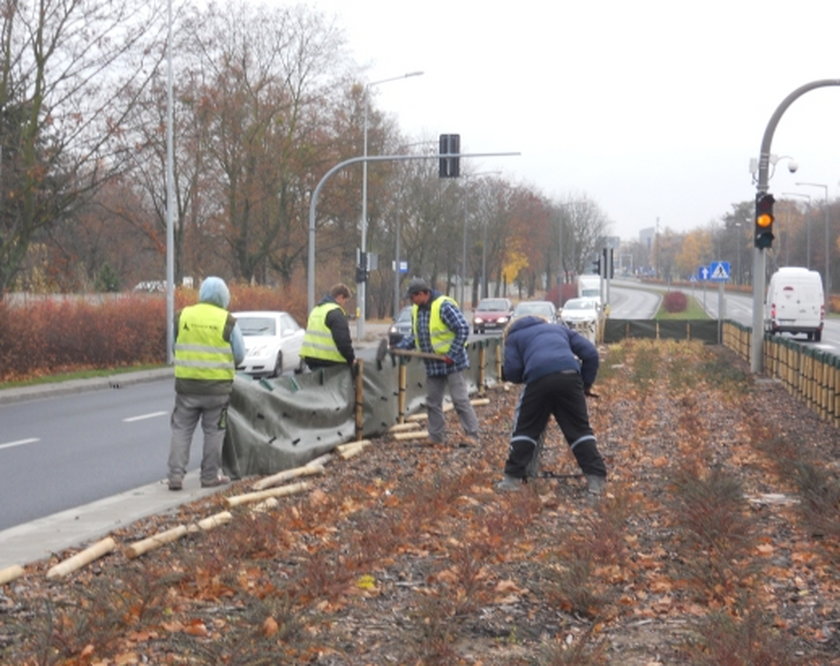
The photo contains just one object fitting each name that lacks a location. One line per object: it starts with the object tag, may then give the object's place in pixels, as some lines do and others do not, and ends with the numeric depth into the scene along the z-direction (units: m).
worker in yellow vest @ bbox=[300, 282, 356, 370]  15.08
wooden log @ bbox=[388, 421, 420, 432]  16.72
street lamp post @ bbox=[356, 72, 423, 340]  51.25
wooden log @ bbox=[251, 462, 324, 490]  11.73
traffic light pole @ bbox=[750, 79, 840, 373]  24.96
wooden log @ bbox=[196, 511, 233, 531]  9.29
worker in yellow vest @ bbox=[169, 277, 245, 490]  11.77
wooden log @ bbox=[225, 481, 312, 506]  10.48
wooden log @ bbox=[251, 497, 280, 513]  10.24
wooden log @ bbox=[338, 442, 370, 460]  14.11
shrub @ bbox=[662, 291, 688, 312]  97.81
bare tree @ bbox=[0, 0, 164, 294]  28.47
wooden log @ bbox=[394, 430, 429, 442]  16.00
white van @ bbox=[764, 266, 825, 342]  53.00
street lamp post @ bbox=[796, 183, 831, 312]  84.88
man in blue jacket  11.14
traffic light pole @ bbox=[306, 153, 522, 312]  35.97
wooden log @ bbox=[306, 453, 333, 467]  13.45
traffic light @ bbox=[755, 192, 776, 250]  25.20
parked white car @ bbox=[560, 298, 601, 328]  56.55
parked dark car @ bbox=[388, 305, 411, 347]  41.64
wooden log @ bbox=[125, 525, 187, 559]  8.36
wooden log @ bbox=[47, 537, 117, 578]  7.92
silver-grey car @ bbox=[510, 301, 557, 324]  41.62
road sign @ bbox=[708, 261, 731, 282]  45.84
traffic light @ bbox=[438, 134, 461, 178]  33.09
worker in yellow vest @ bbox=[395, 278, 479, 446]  14.70
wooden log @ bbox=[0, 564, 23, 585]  7.62
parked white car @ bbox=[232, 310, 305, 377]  27.97
